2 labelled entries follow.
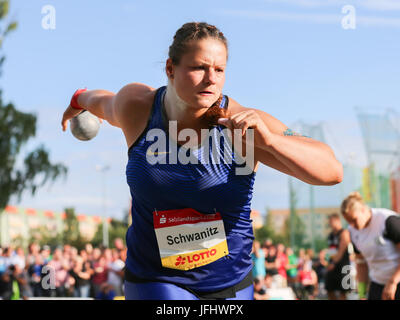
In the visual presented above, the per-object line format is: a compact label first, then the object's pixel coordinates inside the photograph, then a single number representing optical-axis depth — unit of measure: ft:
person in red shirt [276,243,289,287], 42.72
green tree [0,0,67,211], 75.00
